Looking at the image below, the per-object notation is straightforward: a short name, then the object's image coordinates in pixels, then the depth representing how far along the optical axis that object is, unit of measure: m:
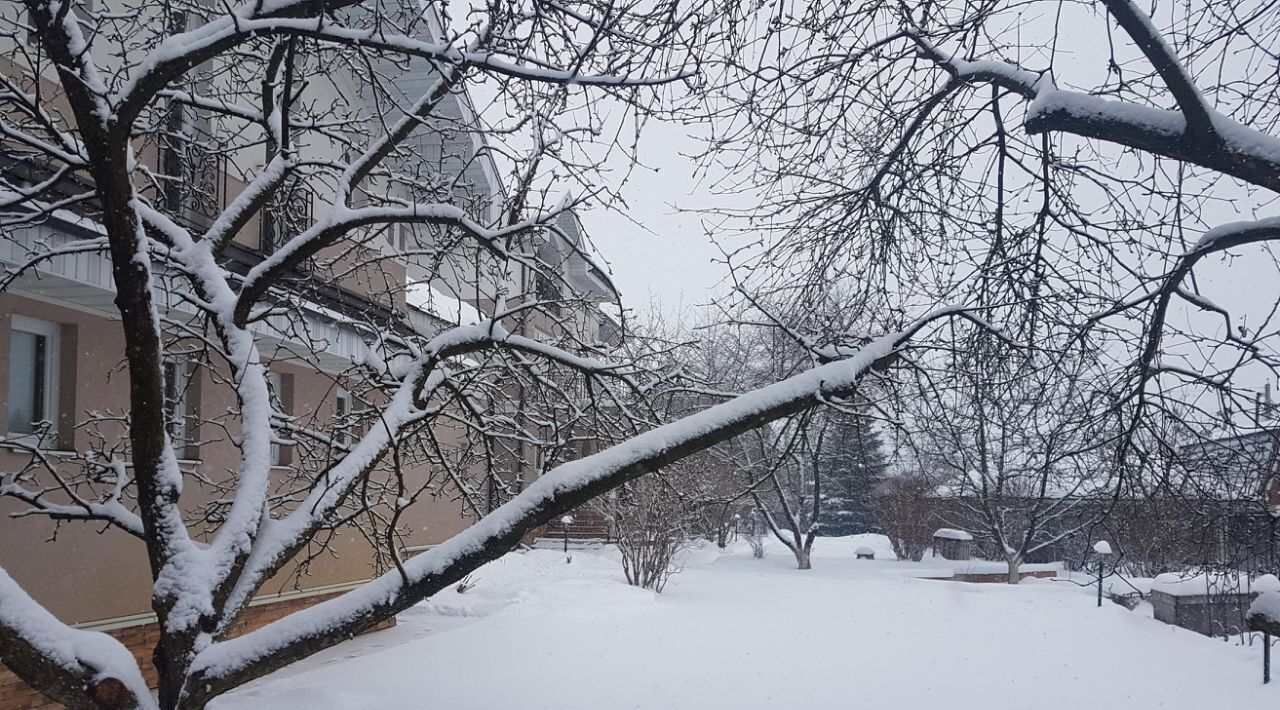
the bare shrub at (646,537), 16.59
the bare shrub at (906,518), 29.56
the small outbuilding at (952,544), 27.80
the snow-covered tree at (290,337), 4.11
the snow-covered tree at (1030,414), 6.79
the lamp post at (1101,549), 17.84
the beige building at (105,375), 6.68
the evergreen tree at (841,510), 35.38
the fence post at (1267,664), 11.46
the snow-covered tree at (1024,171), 5.18
